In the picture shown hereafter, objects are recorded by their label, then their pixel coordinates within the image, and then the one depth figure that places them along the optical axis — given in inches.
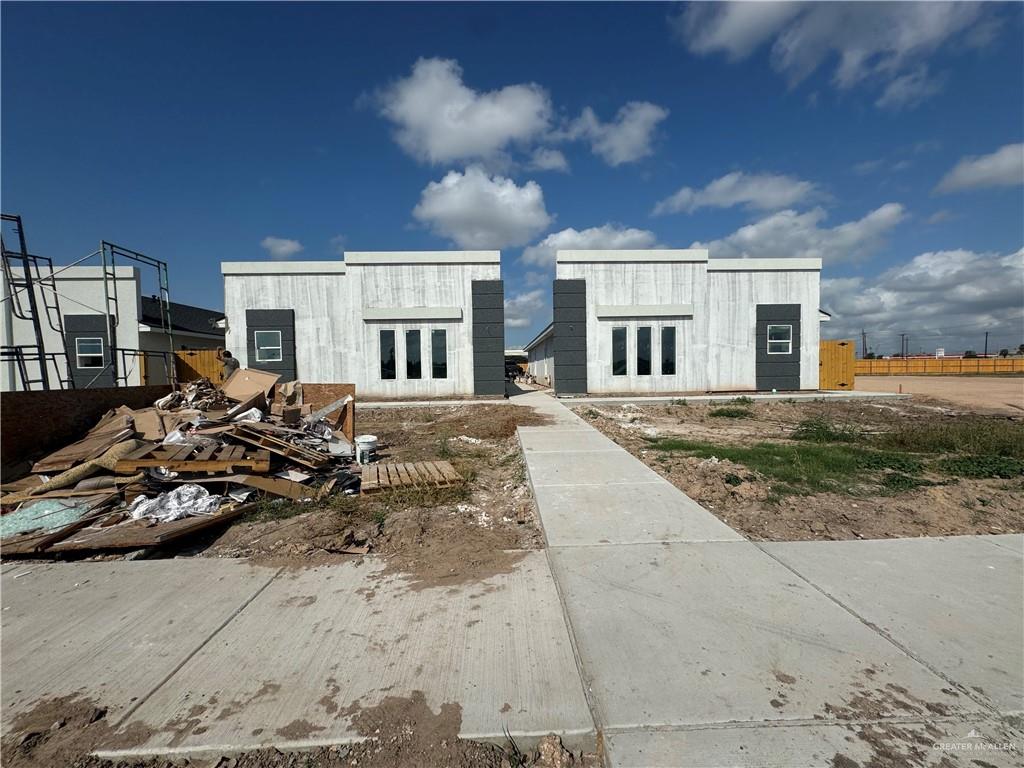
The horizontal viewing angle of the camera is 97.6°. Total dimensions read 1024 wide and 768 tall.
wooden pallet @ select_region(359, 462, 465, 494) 237.5
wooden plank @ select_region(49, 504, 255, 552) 168.6
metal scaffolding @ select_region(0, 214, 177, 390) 357.7
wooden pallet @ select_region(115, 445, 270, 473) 220.5
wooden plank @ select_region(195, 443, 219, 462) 226.2
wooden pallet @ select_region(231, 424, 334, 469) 250.4
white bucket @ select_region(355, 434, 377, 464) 305.4
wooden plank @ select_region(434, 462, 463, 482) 251.9
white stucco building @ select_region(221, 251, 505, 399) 754.2
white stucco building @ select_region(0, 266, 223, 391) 771.4
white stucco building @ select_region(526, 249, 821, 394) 786.8
